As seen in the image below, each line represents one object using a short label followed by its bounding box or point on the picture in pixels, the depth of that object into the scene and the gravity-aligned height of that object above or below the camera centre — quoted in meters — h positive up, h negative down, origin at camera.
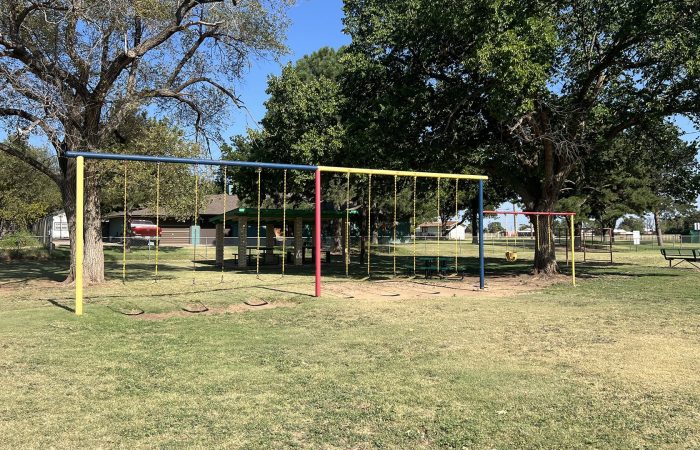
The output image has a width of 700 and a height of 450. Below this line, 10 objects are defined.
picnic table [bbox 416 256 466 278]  17.91 -1.16
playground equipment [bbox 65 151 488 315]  9.95 +1.43
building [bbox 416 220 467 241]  71.53 +0.88
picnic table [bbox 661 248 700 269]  22.25 -1.32
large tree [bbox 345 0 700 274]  13.87 +4.64
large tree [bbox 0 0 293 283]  12.98 +4.66
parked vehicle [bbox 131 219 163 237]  47.62 +0.38
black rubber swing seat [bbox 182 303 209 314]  10.63 -1.51
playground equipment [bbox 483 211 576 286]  16.37 +0.50
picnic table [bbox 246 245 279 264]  26.03 -1.16
